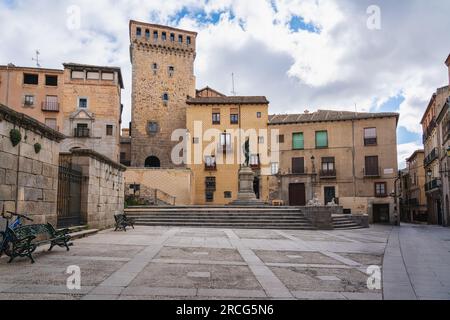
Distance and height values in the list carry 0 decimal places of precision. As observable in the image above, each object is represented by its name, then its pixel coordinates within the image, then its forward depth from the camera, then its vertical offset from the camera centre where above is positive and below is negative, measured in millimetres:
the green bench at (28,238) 6348 -862
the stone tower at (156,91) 40844 +11792
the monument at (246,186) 22812 +476
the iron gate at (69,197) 10430 -96
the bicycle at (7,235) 6398 -722
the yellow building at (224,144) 36003 +4973
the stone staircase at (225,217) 17234 -1174
